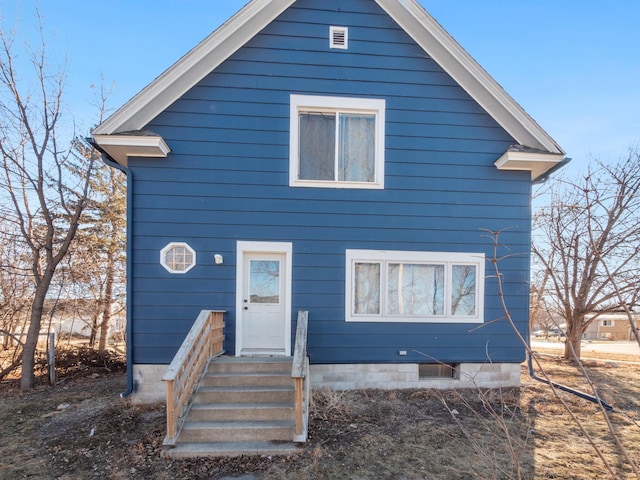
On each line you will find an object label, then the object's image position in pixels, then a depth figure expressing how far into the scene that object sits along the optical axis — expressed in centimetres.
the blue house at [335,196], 570
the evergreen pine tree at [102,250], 908
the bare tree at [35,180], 675
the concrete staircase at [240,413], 404
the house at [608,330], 3111
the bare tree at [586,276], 830
